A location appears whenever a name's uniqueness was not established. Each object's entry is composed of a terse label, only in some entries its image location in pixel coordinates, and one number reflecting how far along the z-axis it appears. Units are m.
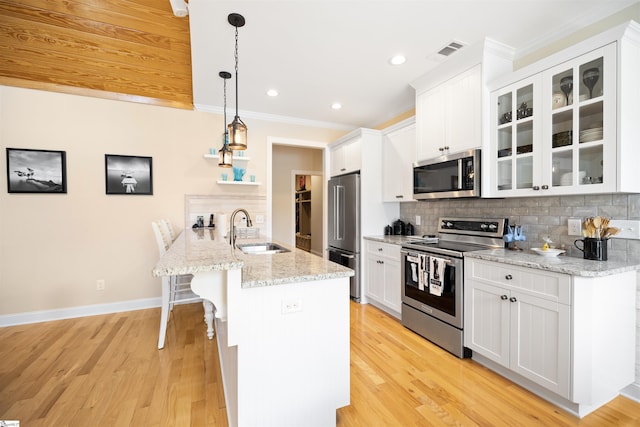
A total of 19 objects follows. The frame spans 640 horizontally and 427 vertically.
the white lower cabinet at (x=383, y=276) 3.07
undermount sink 2.49
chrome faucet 2.11
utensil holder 1.85
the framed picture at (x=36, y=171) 3.02
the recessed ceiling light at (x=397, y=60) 2.51
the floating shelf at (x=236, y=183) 3.69
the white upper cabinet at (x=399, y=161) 3.32
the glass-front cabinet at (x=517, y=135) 2.12
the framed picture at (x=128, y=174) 3.34
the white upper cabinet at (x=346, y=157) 3.73
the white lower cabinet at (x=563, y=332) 1.62
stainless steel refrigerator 3.68
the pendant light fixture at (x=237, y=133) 2.05
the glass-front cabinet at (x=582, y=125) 1.73
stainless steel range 2.33
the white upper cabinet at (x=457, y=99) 2.40
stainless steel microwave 2.46
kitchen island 1.29
